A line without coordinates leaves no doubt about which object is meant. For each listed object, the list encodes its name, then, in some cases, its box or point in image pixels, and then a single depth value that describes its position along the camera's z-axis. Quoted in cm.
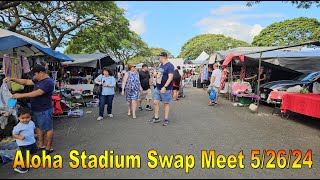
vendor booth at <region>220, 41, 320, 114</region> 1148
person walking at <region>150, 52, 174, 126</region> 725
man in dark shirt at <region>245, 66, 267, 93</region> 1231
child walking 434
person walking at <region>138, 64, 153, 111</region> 931
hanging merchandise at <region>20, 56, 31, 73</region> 886
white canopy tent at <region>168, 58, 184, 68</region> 2846
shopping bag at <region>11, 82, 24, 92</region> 715
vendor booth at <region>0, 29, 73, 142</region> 576
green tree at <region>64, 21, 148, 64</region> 2011
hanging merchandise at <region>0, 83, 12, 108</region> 609
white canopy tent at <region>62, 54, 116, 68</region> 1695
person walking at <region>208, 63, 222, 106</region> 1108
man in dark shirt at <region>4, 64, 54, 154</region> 482
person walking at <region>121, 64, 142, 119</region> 837
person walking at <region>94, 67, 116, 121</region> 808
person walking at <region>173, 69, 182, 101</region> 1280
